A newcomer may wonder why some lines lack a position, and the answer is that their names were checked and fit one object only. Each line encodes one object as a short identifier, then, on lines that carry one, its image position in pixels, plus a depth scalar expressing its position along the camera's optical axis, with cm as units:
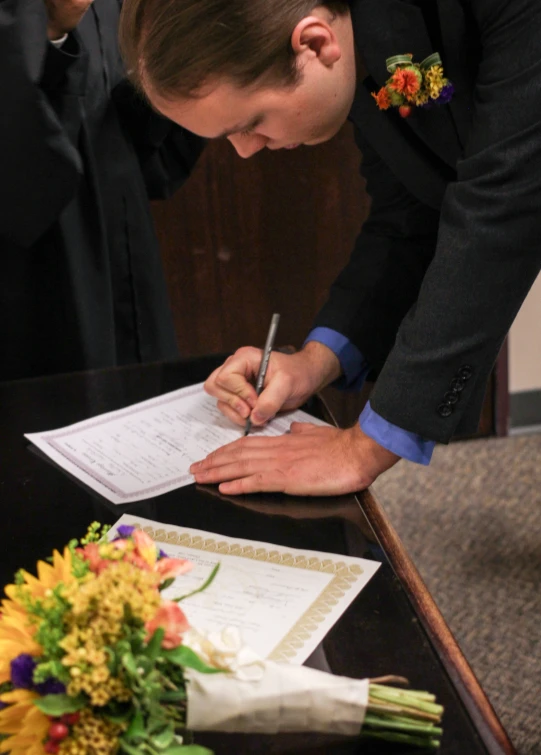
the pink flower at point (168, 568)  66
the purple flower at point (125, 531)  70
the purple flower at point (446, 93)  109
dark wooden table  73
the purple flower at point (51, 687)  58
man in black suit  98
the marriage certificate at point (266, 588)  85
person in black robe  159
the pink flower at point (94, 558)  63
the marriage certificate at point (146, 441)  117
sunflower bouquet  58
